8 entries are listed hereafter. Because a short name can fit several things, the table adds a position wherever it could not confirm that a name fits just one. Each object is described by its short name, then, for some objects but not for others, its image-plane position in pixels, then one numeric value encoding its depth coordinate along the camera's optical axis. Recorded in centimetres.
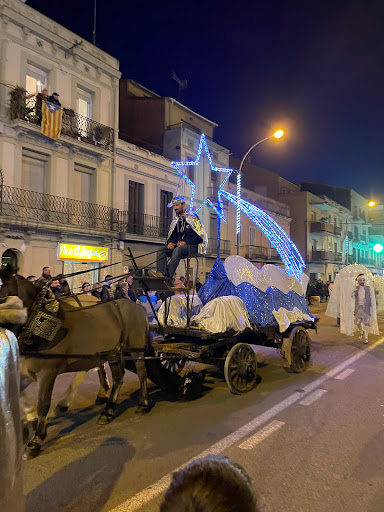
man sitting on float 703
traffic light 2111
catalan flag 1595
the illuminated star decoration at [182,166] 2136
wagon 608
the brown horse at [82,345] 416
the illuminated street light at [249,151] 1541
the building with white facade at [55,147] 1544
